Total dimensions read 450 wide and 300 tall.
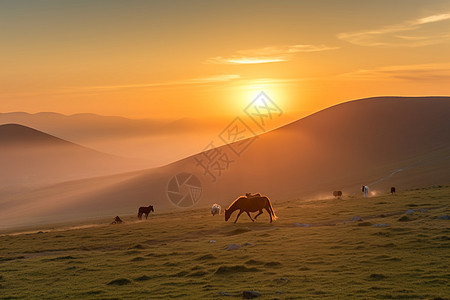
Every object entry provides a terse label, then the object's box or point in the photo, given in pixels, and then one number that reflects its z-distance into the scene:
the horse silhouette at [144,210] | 54.22
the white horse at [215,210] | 46.88
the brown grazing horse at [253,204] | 34.88
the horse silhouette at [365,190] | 55.02
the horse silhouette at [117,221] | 49.25
